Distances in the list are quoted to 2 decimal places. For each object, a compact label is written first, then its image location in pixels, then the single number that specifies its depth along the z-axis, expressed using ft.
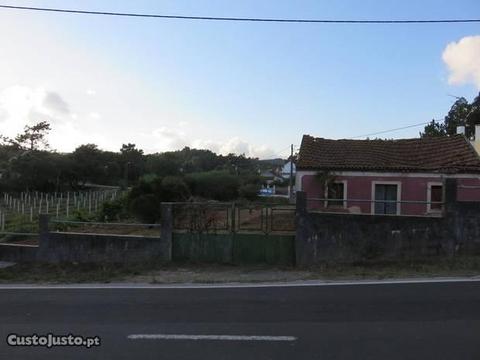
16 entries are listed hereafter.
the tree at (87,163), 277.64
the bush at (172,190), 87.79
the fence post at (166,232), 47.11
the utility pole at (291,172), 203.57
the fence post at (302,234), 46.06
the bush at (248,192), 179.83
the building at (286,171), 290.15
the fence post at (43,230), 50.03
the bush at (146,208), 78.07
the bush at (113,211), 94.07
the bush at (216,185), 171.73
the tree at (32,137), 276.41
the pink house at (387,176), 79.36
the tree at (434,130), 181.57
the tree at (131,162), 335.26
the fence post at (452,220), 46.57
